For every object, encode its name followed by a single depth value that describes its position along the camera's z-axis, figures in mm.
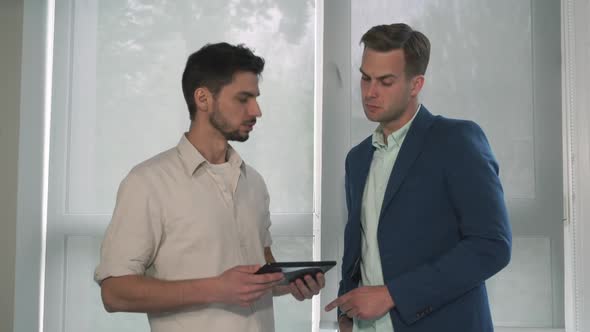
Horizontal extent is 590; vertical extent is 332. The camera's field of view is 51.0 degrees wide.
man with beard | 1503
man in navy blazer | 1537
